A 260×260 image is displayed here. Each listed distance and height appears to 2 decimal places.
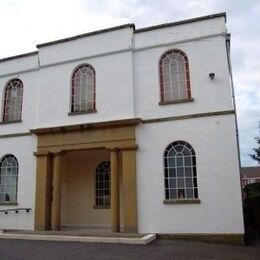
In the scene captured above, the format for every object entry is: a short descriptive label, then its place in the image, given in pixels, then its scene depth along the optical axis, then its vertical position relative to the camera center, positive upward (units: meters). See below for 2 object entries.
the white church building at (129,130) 13.39 +3.07
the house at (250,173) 53.17 +5.02
